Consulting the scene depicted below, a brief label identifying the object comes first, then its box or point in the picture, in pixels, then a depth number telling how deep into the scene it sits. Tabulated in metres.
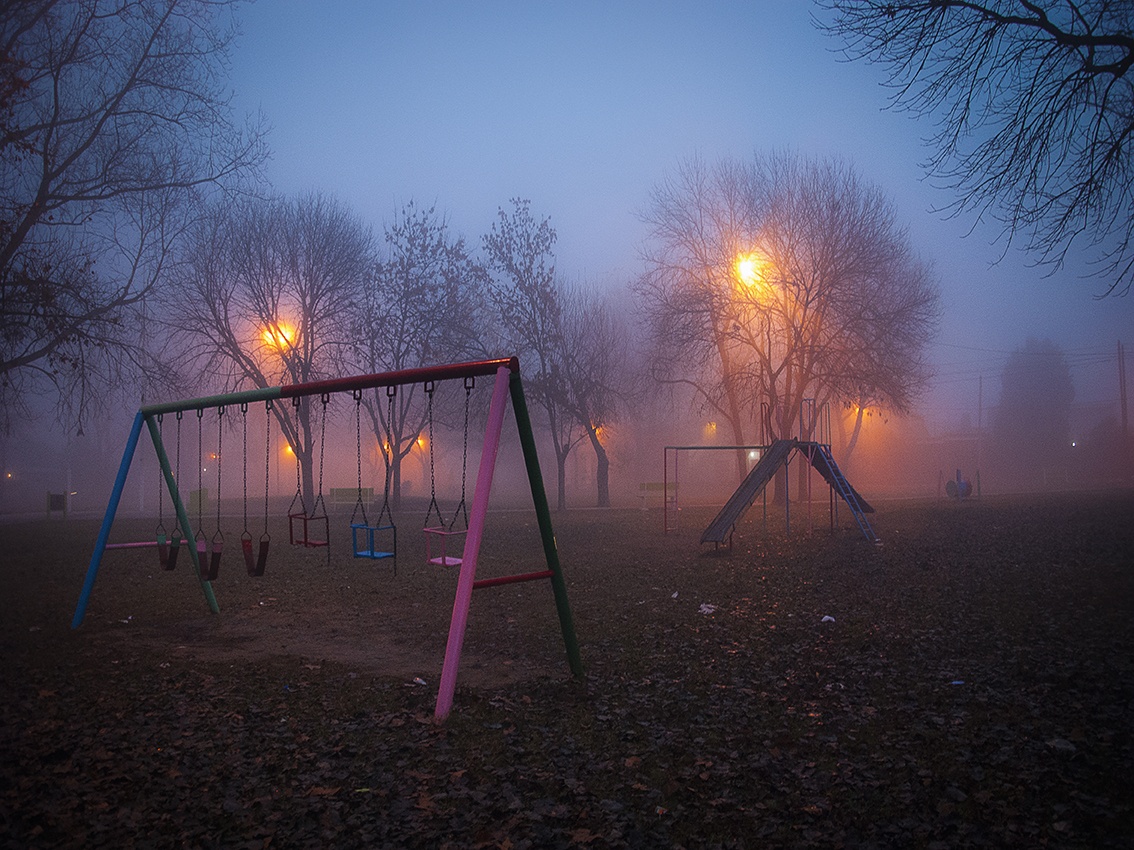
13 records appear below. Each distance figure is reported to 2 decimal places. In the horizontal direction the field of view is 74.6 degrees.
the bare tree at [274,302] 27.70
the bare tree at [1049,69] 7.70
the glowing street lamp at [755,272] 27.77
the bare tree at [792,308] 26.98
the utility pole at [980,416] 59.49
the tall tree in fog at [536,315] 32.00
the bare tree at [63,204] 13.46
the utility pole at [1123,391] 48.75
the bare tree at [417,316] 30.56
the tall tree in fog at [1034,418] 55.97
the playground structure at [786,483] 15.85
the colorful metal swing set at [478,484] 5.45
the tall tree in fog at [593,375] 32.09
